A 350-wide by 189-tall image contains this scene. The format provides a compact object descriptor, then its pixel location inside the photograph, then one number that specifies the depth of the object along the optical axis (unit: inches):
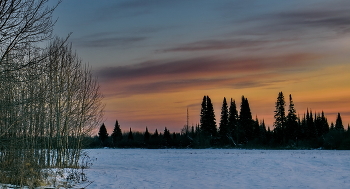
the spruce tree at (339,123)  3329.2
